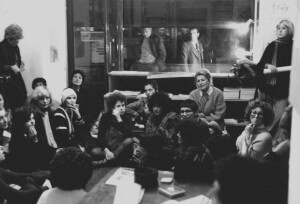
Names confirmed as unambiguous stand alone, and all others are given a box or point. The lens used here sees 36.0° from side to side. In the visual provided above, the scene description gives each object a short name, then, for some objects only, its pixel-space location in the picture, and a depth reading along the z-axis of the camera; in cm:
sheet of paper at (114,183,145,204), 246
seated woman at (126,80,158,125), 569
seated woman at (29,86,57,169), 464
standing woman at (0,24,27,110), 562
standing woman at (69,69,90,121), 584
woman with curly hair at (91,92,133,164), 494
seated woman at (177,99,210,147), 337
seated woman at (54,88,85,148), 488
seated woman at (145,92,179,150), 481
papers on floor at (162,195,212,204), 244
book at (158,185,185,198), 258
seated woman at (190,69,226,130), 536
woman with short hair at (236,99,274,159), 389
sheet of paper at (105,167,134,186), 283
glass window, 666
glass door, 668
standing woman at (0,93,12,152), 449
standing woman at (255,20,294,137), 489
